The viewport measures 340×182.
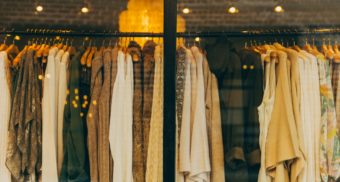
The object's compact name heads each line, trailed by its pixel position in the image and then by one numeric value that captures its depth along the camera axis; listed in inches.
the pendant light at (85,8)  132.7
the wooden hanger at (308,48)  115.6
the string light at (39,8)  132.0
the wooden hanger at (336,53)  113.0
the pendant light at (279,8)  130.3
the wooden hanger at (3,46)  114.6
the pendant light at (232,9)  131.8
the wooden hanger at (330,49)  114.4
